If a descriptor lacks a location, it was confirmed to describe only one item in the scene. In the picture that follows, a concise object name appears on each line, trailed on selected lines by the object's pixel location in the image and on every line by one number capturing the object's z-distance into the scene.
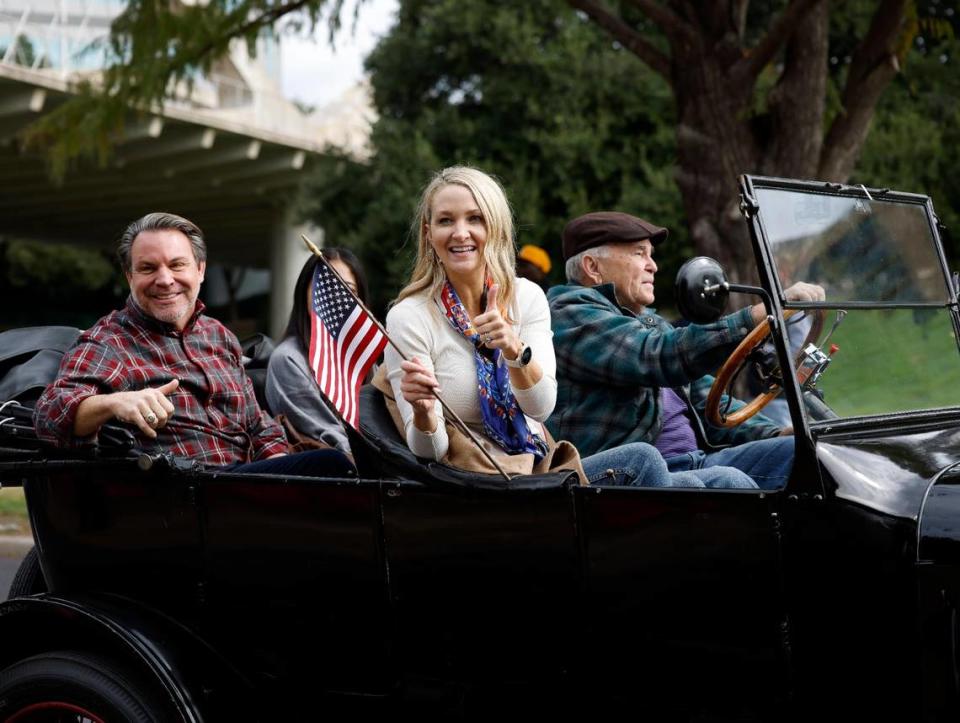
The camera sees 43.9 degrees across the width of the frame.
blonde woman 2.74
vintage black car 2.18
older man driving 2.94
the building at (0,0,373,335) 18.45
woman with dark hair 4.39
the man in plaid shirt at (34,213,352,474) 2.88
